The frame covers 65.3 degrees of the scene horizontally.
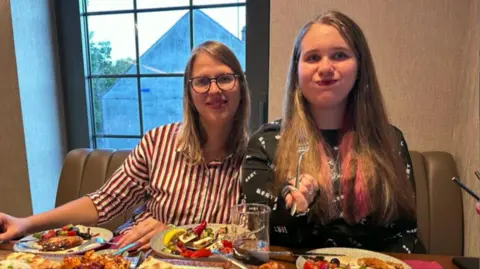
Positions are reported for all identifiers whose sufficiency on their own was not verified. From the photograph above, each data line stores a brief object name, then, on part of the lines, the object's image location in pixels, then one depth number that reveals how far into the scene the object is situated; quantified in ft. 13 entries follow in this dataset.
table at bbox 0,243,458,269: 3.06
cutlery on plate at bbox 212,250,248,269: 2.88
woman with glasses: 4.33
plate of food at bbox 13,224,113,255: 3.46
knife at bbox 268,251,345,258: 3.16
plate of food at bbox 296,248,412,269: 2.94
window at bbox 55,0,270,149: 6.70
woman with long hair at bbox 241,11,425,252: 3.72
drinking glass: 3.00
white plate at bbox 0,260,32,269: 2.89
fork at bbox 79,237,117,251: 3.54
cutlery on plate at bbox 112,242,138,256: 3.28
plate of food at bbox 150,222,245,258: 3.25
